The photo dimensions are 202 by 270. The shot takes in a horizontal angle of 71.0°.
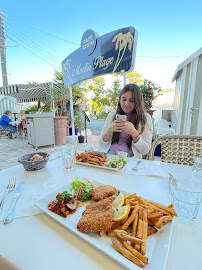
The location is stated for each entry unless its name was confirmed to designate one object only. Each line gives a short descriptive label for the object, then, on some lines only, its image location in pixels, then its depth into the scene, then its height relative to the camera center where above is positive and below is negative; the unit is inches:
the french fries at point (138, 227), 15.7 -14.7
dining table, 15.3 -16.0
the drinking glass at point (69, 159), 39.7 -12.6
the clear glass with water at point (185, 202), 22.0 -13.9
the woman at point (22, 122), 225.2 -13.5
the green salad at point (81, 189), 26.8 -14.5
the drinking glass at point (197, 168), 35.7 -13.3
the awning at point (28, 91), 298.7 +53.9
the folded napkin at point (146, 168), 36.8 -14.8
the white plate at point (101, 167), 37.6 -14.6
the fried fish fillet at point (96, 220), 18.6 -14.5
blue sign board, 100.8 +51.4
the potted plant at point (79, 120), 203.9 -8.4
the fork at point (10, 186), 27.3 -15.6
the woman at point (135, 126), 60.8 -5.7
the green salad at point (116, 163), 39.4 -13.7
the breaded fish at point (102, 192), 25.8 -14.5
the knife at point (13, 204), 21.2 -15.6
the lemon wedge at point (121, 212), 19.7 -14.0
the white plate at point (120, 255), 14.5 -15.2
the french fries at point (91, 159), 42.4 -13.7
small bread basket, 37.2 -13.2
